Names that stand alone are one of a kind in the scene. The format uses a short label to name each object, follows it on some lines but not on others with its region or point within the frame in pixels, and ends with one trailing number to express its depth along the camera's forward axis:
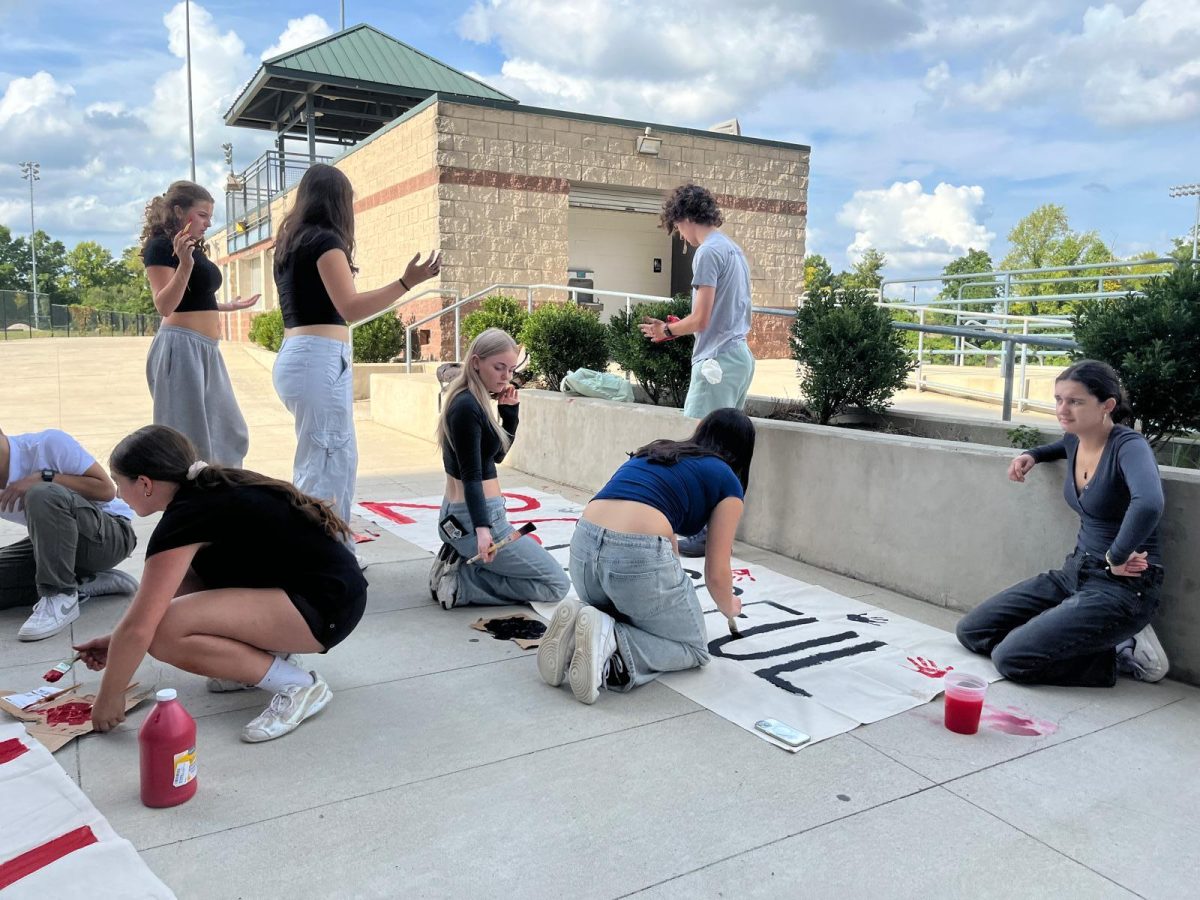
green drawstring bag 7.33
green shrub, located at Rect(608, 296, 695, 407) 6.96
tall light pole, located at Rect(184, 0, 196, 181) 35.28
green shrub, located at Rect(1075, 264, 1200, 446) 3.96
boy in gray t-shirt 5.10
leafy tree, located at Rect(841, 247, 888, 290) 67.82
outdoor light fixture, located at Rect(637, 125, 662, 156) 15.70
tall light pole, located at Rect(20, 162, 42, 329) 66.56
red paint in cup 2.91
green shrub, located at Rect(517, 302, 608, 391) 8.29
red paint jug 2.36
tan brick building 14.30
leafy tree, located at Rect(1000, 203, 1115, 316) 40.98
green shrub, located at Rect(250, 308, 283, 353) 17.25
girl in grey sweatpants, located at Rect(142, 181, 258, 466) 4.05
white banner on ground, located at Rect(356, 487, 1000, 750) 3.12
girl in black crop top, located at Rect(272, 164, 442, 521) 3.80
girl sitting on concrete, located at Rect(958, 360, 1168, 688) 3.19
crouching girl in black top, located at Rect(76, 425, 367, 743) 2.62
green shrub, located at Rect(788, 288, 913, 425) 5.55
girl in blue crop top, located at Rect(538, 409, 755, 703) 3.20
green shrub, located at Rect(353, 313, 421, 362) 13.35
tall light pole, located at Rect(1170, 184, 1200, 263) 35.88
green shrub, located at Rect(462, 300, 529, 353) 11.12
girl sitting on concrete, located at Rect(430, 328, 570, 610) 3.88
